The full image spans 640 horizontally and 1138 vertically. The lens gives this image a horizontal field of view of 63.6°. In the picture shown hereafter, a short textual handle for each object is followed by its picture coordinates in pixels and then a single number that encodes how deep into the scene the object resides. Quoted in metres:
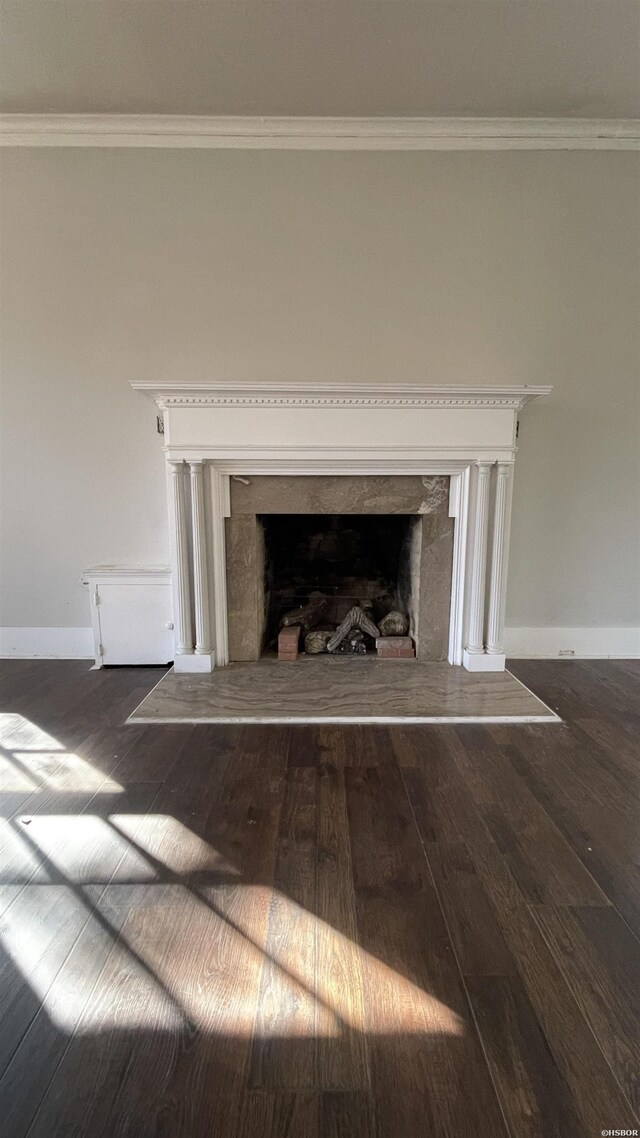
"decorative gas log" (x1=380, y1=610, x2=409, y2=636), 3.22
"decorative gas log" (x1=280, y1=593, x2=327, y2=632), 3.28
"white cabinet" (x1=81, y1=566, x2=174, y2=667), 2.97
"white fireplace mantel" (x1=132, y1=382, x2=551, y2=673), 2.66
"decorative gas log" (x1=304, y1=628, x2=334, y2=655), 3.20
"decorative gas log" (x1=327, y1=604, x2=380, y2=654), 3.18
